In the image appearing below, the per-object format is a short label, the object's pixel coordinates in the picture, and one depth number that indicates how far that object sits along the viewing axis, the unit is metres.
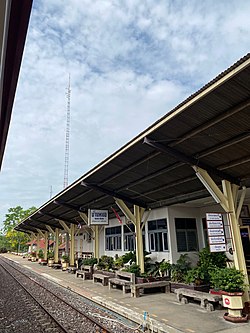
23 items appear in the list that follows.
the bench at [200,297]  7.02
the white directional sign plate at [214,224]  7.31
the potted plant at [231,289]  6.16
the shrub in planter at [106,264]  14.29
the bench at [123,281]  9.85
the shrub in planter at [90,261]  15.77
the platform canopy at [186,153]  5.25
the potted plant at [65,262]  20.58
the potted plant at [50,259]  24.34
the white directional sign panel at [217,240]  7.18
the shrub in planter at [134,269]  11.03
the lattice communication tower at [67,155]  42.06
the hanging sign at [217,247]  7.14
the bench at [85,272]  14.34
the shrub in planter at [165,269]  11.37
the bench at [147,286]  9.11
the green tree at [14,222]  55.50
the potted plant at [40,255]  31.95
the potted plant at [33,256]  34.27
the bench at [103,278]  12.05
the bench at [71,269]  17.63
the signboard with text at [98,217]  13.24
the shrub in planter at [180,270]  10.12
